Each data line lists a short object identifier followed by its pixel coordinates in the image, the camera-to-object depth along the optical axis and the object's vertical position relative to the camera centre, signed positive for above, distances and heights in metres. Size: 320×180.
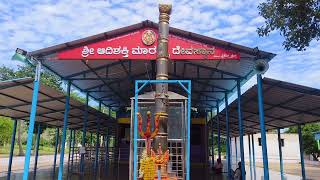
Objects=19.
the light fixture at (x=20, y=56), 7.28 +2.27
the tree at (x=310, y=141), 29.34 -0.83
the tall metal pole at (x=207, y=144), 14.66 -0.67
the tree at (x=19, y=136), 32.45 -0.81
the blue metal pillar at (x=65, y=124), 9.28 +0.29
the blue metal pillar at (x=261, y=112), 7.15 +0.65
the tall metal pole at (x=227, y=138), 11.42 -0.21
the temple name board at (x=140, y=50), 7.80 +2.67
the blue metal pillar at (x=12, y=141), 10.15 -0.45
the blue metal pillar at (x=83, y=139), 11.52 -0.37
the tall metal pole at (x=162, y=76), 4.31 +1.06
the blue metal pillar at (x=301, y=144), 10.54 -0.43
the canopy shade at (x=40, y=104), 7.40 +1.08
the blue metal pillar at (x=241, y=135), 9.08 -0.05
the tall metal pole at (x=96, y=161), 12.45 -1.56
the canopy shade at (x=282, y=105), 6.86 +1.02
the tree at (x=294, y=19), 5.64 +2.76
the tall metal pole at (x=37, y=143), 12.15 -0.63
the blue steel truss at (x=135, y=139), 4.54 -0.13
